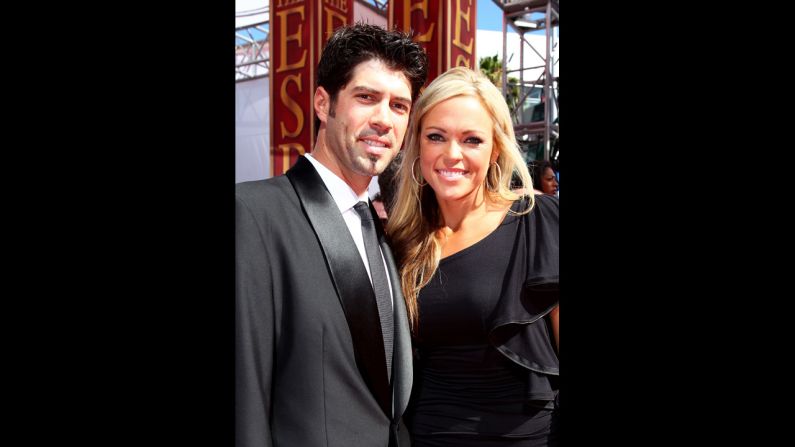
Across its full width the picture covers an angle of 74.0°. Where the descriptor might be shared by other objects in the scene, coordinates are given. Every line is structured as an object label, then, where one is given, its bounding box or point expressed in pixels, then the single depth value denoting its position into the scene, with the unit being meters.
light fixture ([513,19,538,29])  8.94
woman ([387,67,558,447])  1.52
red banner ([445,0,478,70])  3.88
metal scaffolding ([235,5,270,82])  9.40
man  1.12
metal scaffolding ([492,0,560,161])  8.17
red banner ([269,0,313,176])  3.99
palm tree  19.72
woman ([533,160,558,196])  4.39
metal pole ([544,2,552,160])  6.31
